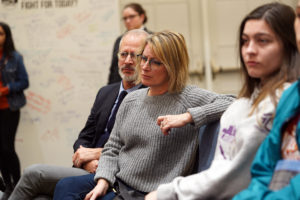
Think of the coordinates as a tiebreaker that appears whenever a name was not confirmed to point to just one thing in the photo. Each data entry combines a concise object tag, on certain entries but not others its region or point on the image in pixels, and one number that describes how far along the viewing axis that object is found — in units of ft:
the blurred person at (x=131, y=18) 15.82
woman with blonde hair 10.32
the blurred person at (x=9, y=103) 16.75
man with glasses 11.38
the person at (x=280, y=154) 8.58
